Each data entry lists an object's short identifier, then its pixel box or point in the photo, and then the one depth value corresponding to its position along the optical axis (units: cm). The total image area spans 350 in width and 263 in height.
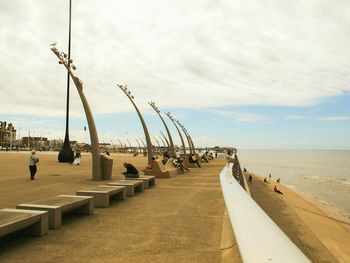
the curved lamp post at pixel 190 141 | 5134
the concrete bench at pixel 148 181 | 1337
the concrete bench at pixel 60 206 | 653
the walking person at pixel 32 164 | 1624
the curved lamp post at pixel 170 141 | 3597
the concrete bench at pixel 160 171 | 1903
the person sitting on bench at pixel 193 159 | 3119
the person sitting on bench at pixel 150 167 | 1942
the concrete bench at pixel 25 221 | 514
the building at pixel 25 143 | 18448
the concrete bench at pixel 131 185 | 1120
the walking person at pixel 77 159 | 2943
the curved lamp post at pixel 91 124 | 1655
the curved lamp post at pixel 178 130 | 4156
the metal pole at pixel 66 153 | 3222
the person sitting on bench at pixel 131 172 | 1426
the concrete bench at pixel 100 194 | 905
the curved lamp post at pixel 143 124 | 2479
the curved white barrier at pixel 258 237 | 125
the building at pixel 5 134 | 13838
